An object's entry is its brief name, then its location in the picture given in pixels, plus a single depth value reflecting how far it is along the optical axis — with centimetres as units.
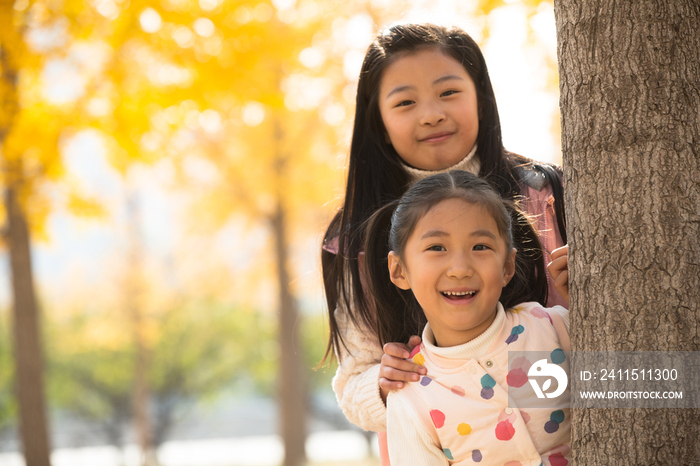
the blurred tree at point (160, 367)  2034
